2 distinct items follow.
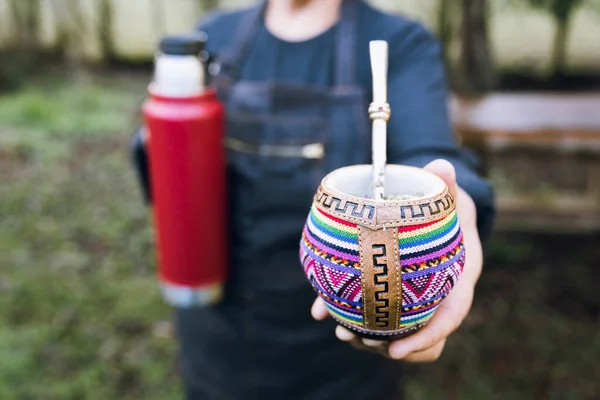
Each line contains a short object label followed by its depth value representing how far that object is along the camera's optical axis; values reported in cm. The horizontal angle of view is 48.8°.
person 105
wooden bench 204
